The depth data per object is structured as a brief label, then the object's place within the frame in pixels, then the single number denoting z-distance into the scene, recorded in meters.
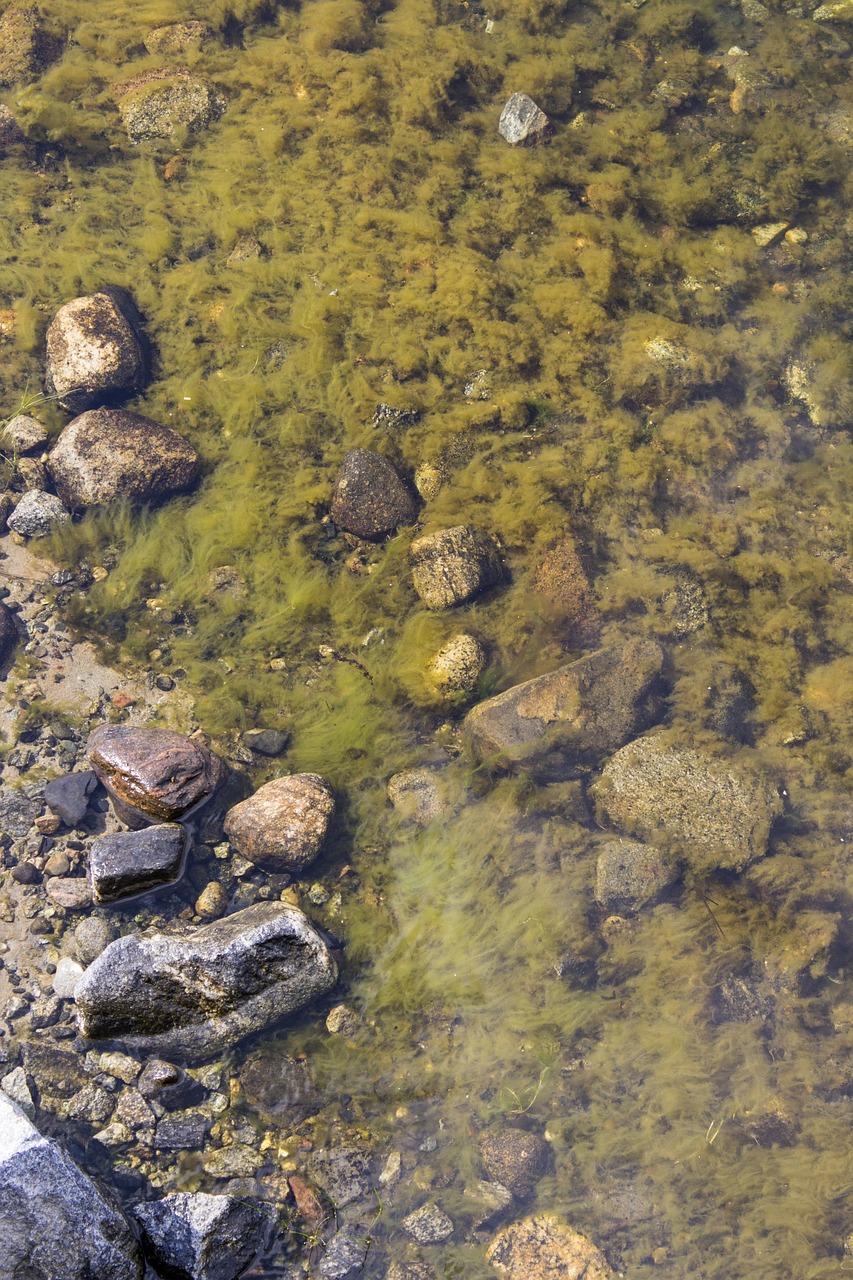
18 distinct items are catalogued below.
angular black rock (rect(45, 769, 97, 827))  4.20
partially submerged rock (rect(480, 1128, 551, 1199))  3.86
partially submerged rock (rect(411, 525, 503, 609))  4.72
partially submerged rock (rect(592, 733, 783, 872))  4.38
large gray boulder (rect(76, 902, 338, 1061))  3.64
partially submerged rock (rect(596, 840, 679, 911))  4.32
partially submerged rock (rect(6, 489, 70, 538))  4.96
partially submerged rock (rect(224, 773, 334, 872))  4.07
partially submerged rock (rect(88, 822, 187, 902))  3.93
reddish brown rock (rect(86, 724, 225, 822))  4.12
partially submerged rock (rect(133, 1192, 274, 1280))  3.17
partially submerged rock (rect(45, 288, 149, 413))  5.14
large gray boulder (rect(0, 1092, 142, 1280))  2.73
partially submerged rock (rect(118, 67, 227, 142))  6.02
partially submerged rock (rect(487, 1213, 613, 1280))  3.73
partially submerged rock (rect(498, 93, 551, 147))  5.93
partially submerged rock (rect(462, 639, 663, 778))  4.43
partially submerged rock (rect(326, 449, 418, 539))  4.89
